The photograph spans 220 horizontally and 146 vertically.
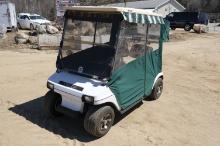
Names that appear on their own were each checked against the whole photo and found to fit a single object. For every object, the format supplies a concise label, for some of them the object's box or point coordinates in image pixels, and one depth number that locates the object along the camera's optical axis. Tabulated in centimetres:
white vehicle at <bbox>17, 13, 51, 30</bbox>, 1824
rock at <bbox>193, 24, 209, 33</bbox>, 1745
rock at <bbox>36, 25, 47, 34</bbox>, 1331
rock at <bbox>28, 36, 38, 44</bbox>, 1086
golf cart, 358
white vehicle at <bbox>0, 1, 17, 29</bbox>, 1544
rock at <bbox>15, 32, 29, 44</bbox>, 1090
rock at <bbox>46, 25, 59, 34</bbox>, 1336
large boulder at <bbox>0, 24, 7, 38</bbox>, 1251
